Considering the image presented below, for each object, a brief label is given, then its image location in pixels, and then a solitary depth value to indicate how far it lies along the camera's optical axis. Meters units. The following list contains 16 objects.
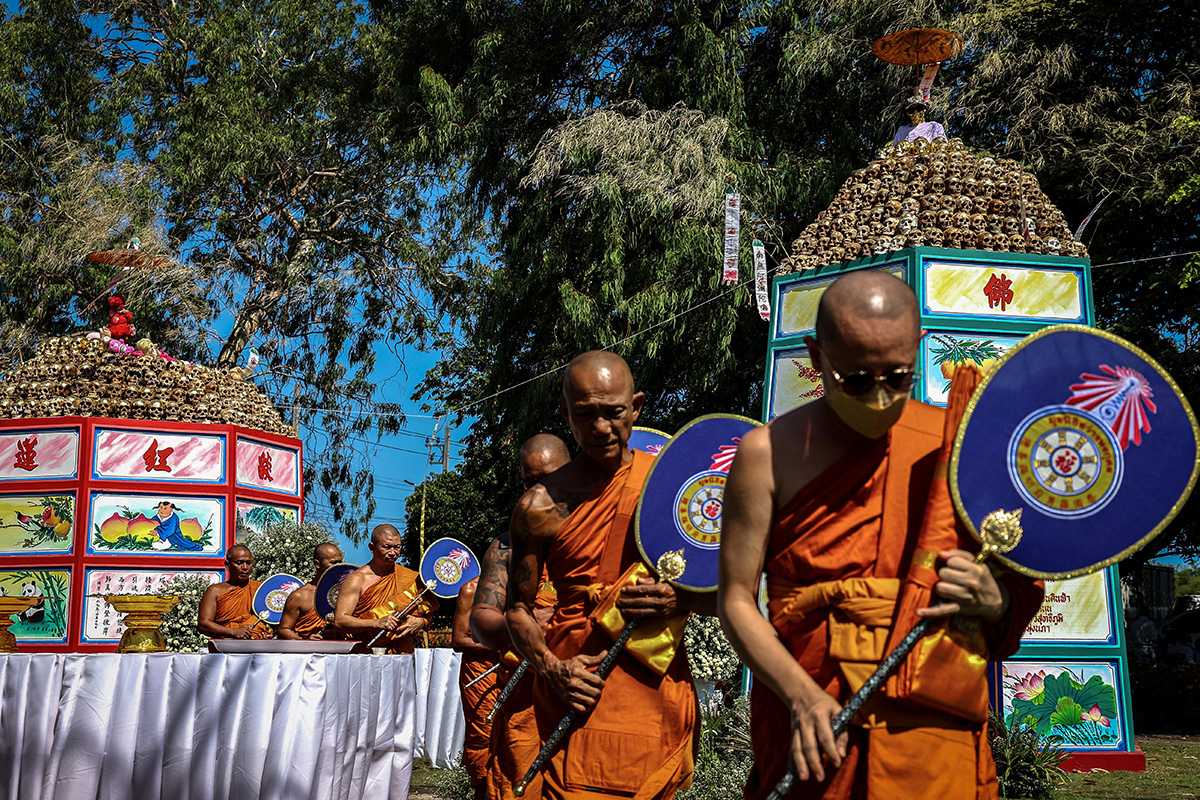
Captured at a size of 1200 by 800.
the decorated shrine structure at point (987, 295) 8.83
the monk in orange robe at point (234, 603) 11.17
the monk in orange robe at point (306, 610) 10.32
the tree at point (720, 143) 14.41
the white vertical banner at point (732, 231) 12.21
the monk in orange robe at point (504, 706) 4.43
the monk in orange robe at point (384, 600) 8.58
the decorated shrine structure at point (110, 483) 14.65
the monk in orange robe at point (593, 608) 3.41
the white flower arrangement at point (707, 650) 9.44
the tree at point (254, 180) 24.16
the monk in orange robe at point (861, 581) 2.20
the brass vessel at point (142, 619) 8.01
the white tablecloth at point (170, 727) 5.91
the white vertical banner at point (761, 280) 11.15
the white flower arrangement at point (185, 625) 13.84
